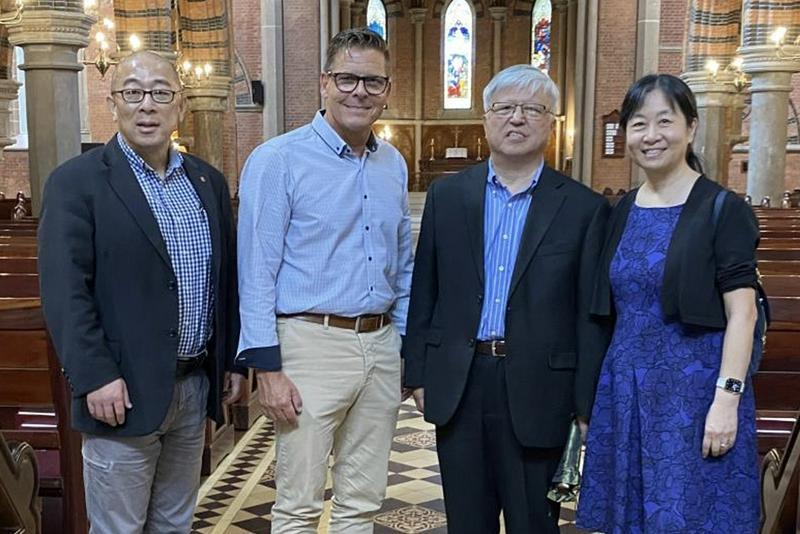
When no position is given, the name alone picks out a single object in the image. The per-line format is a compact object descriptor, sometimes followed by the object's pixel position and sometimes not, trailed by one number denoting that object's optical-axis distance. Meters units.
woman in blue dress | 1.96
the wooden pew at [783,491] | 2.04
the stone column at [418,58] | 24.33
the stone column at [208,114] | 13.21
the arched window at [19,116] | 17.28
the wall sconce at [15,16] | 7.03
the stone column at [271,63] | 17.25
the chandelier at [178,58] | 10.32
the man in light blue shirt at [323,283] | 2.23
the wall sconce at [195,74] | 13.20
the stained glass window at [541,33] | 23.59
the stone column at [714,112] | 12.57
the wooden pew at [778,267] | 4.34
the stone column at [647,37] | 16.34
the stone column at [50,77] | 6.97
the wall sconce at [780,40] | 9.77
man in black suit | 2.20
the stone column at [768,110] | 9.88
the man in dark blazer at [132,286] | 2.05
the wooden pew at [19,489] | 1.97
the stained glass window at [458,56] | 24.69
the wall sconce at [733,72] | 12.61
